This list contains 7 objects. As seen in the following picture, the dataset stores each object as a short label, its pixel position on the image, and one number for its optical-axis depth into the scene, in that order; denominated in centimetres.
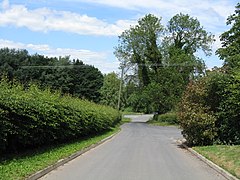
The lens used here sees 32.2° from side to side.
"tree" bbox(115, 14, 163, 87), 7531
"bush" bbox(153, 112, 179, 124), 6309
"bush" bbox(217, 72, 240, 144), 2069
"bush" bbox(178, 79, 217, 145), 2264
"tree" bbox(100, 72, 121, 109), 10139
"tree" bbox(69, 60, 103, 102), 10094
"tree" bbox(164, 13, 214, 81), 7412
